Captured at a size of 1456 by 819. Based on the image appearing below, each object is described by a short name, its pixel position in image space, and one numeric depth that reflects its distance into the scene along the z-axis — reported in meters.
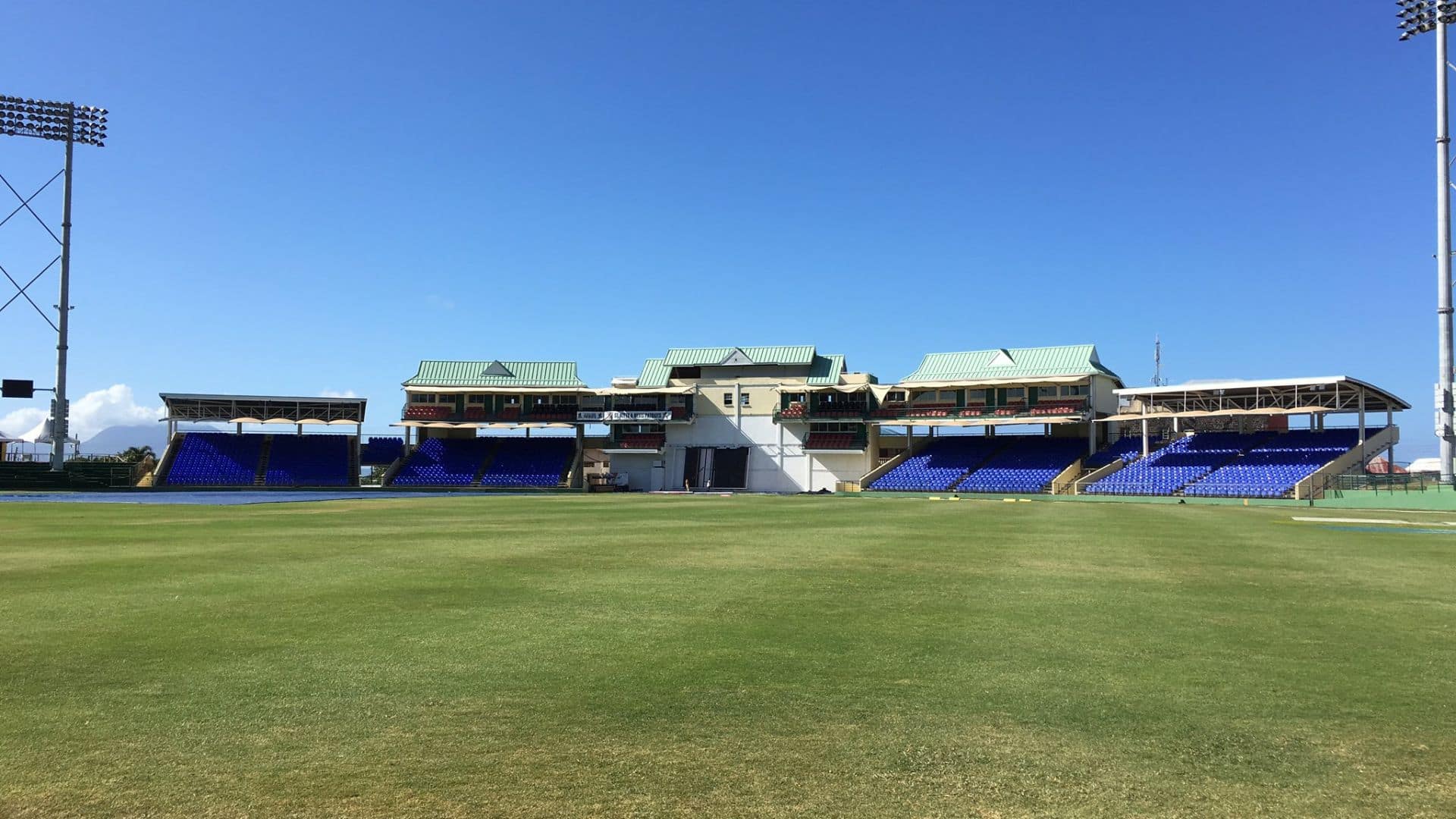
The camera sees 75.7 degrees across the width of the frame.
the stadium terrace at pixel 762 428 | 62.00
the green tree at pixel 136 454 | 75.44
